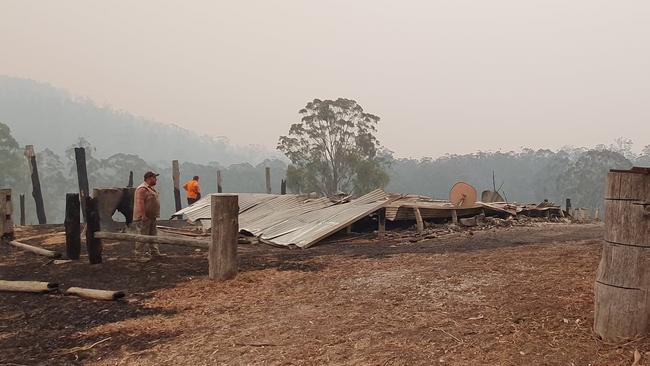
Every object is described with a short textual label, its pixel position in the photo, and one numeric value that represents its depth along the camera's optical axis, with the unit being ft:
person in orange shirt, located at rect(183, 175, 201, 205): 63.62
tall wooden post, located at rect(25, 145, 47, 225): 62.54
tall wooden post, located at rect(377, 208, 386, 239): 39.96
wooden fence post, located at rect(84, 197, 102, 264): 26.61
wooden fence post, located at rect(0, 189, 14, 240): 39.42
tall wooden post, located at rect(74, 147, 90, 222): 52.85
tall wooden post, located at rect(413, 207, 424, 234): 41.63
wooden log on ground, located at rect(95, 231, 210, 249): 23.20
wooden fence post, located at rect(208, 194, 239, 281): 22.26
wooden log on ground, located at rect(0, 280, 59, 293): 20.66
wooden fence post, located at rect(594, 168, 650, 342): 10.87
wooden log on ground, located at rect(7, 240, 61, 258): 29.92
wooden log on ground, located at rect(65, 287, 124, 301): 19.38
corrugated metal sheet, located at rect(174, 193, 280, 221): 57.72
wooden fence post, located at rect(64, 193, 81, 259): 28.09
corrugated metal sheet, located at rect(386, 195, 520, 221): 42.26
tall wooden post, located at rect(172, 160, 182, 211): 72.22
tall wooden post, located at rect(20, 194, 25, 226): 76.73
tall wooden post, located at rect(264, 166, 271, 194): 82.28
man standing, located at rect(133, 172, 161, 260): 28.35
